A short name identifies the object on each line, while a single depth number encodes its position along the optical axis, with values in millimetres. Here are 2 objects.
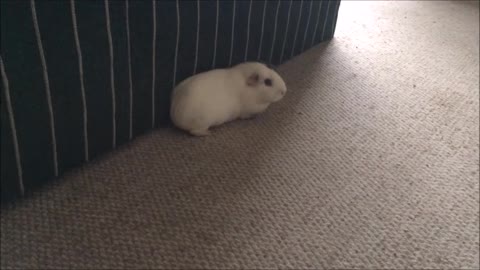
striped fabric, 826
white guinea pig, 1189
